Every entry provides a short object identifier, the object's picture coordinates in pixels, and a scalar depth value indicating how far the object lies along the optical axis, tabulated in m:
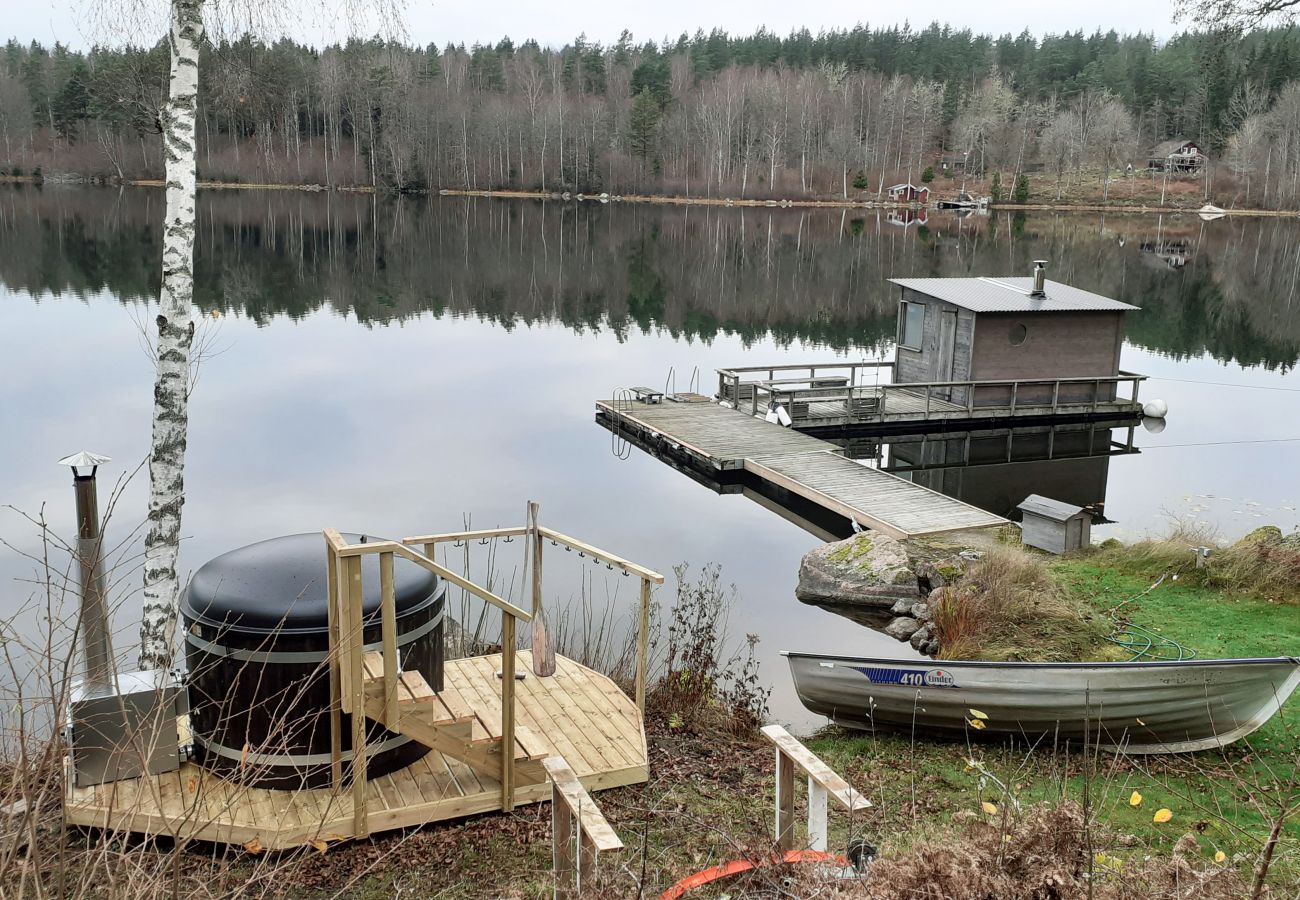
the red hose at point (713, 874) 5.01
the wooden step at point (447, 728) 6.81
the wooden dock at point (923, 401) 24.02
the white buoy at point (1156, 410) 26.95
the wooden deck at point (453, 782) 6.54
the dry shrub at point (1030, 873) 4.16
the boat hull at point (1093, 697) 8.34
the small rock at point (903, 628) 13.21
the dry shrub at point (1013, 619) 11.36
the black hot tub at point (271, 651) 6.80
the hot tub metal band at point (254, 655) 6.75
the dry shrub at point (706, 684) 9.34
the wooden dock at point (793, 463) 16.67
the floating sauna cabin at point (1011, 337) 24.94
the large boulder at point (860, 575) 14.34
